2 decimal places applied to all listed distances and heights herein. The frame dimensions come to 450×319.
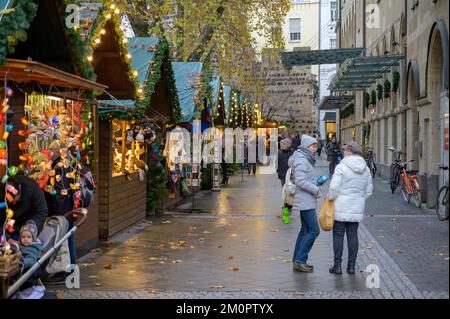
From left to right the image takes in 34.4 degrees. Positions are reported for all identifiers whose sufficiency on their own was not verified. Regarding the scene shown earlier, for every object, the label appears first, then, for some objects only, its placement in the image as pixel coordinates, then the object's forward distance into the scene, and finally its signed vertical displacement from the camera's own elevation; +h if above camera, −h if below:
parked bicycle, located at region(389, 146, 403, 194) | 21.17 -1.18
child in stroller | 6.98 -1.14
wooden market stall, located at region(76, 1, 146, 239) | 10.48 +0.31
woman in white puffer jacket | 9.10 -0.81
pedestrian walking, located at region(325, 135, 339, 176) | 29.90 -0.64
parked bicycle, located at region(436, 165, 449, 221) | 13.87 -1.34
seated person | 7.54 -0.70
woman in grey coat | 9.27 -0.78
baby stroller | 6.54 -1.15
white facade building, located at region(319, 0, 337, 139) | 68.25 +9.75
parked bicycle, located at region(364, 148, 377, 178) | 29.50 -1.07
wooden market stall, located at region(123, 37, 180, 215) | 13.68 +0.76
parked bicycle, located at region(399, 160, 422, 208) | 17.45 -1.29
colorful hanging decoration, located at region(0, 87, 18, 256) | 7.18 -0.55
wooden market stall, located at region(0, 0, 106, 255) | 8.73 +0.53
